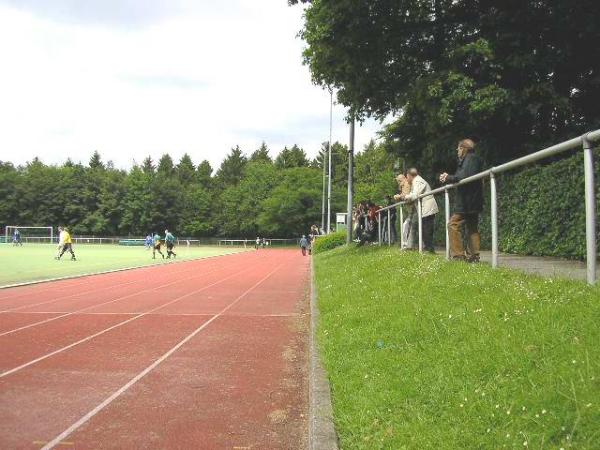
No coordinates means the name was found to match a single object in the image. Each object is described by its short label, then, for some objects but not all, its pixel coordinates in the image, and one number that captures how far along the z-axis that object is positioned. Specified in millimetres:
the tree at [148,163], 121838
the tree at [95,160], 118000
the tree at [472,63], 13820
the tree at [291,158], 106188
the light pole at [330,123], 45469
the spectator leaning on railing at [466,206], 7324
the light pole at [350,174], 22156
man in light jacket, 9922
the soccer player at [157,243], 31808
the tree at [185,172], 115188
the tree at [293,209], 74562
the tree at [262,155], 120250
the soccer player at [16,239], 50525
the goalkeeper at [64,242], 26719
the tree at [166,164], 120312
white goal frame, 65688
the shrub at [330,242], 33747
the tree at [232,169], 114812
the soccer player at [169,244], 32366
